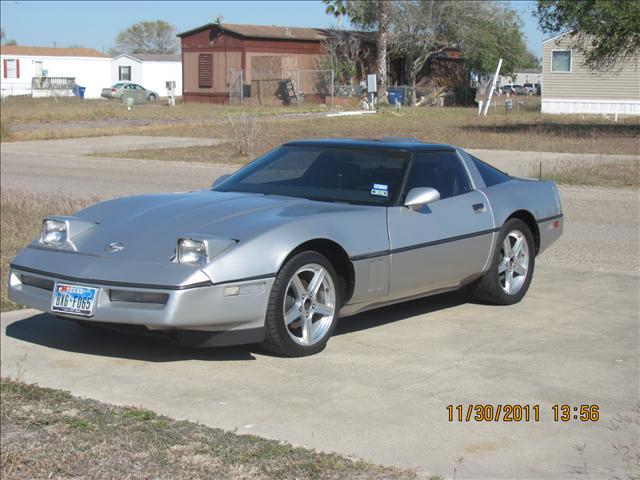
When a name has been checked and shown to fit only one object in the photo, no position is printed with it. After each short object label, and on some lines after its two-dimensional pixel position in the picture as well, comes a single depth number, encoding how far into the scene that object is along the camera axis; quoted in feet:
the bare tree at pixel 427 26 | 186.91
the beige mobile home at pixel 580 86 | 138.00
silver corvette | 18.62
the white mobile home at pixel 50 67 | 263.70
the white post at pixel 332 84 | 167.43
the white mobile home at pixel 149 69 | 264.93
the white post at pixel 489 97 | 144.11
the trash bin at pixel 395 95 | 171.12
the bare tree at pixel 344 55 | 183.01
